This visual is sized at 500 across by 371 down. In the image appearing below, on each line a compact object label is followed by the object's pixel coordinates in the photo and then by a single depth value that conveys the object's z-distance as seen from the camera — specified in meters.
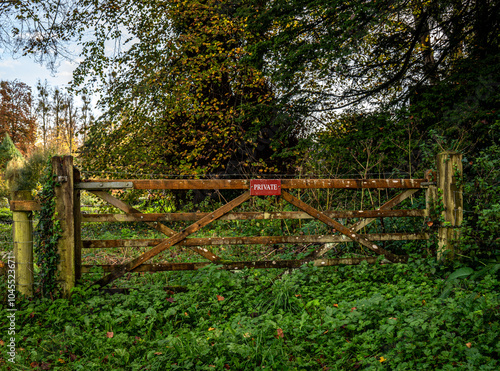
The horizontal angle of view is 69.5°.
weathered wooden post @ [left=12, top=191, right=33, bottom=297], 4.61
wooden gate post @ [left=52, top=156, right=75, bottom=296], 4.59
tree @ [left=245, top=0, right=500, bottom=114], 7.28
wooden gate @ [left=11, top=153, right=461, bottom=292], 4.63
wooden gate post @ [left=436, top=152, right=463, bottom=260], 5.09
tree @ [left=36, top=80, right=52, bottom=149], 33.34
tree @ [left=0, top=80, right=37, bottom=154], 32.69
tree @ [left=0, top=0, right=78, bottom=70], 6.98
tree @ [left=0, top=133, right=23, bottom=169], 22.60
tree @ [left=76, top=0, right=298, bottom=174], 10.37
